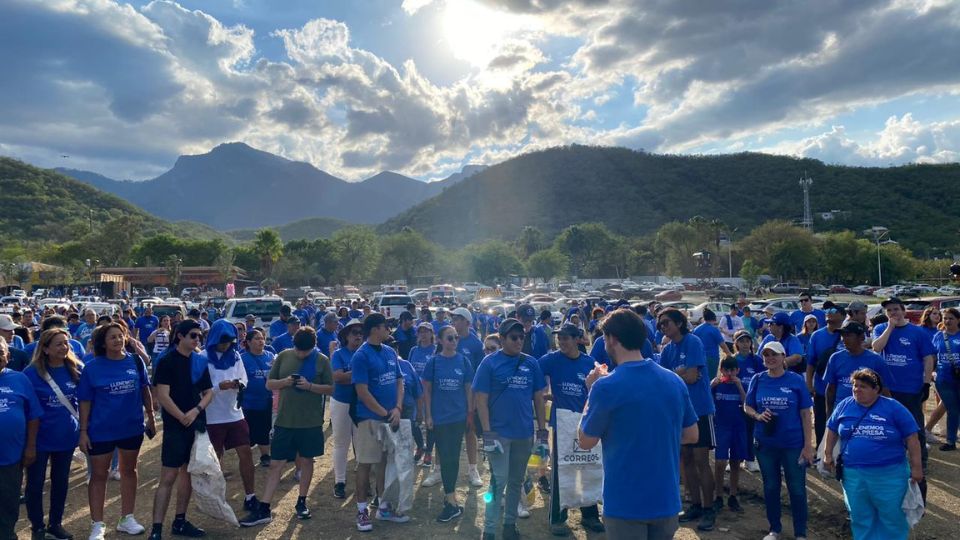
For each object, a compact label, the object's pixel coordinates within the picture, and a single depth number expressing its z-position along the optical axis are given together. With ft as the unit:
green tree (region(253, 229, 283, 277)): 252.83
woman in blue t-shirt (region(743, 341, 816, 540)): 16.74
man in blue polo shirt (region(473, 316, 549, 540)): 16.85
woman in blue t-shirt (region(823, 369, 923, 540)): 13.88
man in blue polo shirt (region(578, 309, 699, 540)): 9.59
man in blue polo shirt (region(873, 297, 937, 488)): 21.48
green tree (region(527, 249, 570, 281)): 272.10
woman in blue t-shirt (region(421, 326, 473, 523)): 19.56
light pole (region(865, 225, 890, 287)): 203.37
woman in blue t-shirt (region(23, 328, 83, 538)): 16.85
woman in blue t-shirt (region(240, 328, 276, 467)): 22.99
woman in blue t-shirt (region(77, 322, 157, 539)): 16.80
